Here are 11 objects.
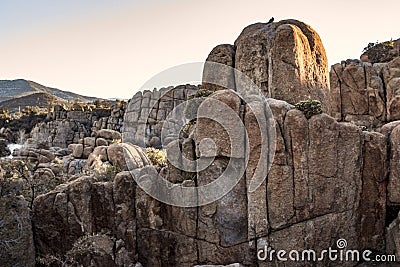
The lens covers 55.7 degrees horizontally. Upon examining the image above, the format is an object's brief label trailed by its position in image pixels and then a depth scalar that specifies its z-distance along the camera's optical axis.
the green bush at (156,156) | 28.88
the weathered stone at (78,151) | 47.32
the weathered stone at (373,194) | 18.33
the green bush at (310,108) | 17.80
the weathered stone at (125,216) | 19.12
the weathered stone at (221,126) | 17.86
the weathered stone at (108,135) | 53.47
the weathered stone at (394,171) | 18.25
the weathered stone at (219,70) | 23.24
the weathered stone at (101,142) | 48.69
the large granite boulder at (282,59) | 20.97
